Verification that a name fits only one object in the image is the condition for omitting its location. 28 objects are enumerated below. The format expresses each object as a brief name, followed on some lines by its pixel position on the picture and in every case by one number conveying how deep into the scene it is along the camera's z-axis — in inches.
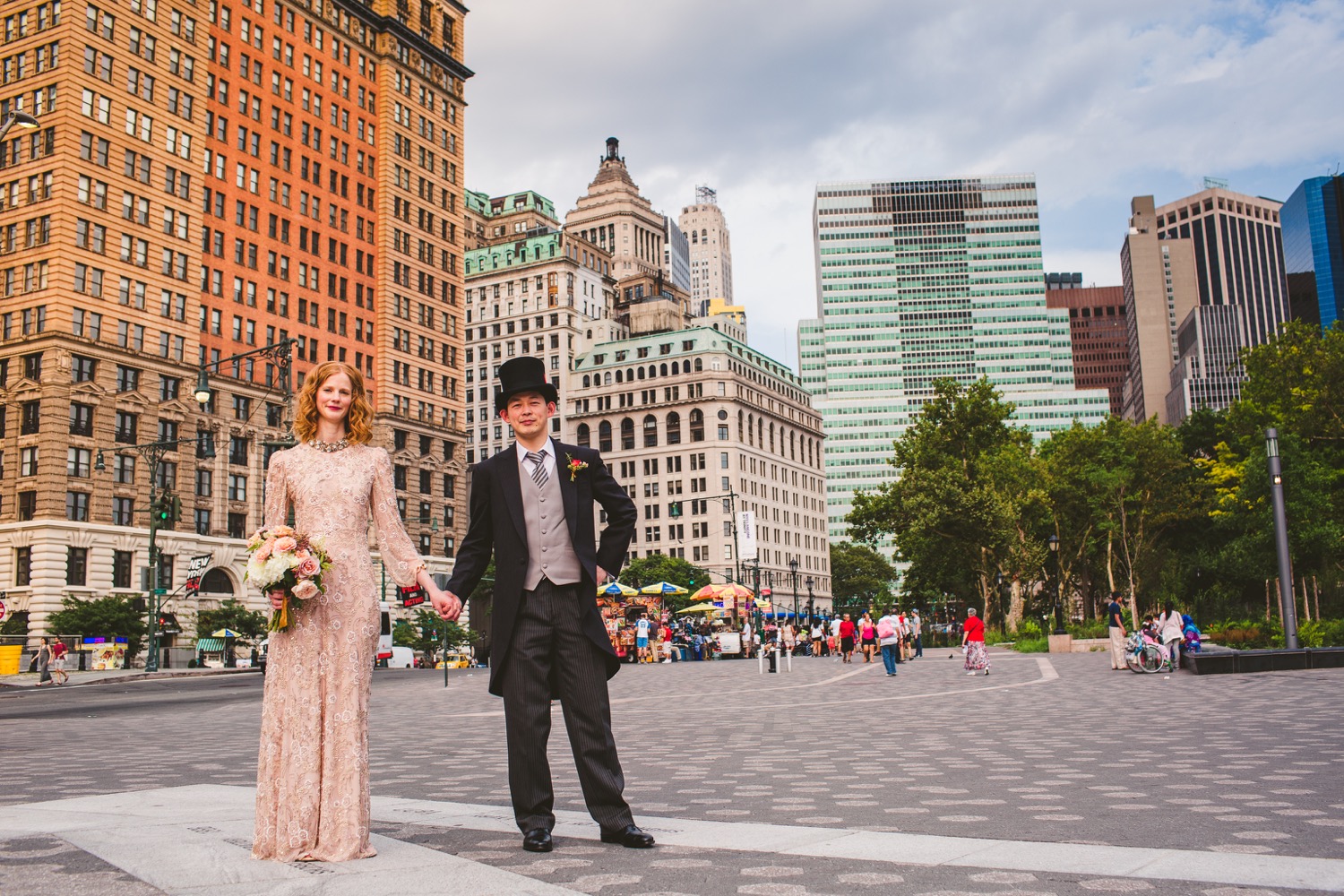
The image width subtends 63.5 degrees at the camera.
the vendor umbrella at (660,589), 1688.0
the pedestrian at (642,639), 1649.9
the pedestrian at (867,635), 1441.9
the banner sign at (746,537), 1923.0
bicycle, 917.2
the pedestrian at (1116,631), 948.0
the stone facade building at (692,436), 4845.0
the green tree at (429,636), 1884.8
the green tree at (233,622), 2090.3
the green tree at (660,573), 4087.1
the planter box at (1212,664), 904.9
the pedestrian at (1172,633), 927.0
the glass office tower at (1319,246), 7032.5
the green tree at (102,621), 1902.1
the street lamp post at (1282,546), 901.2
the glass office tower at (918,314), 7253.9
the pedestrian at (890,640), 1053.8
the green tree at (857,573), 5792.3
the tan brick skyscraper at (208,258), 2102.6
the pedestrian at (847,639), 1441.9
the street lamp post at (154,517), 1487.5
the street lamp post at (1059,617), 1476.4
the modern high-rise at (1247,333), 7436.0
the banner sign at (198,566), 1768.7
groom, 206.8
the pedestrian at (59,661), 1383.7
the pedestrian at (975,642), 1048.8
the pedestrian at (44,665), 1392.7
